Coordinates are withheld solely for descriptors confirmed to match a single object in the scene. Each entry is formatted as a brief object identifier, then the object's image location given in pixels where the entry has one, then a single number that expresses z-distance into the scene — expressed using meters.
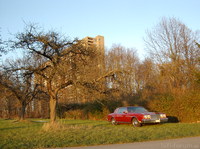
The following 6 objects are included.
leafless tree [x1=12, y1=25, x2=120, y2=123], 15.57
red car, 15.86
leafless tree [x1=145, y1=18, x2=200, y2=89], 27.55
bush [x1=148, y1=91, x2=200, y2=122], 19.64
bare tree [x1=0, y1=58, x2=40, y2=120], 23.74
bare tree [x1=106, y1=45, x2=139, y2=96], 38.00
